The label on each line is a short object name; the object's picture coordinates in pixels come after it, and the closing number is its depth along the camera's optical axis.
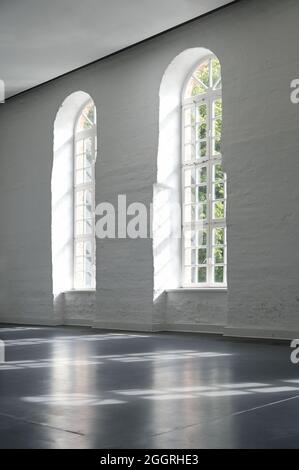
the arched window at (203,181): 12.89
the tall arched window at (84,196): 16.22
